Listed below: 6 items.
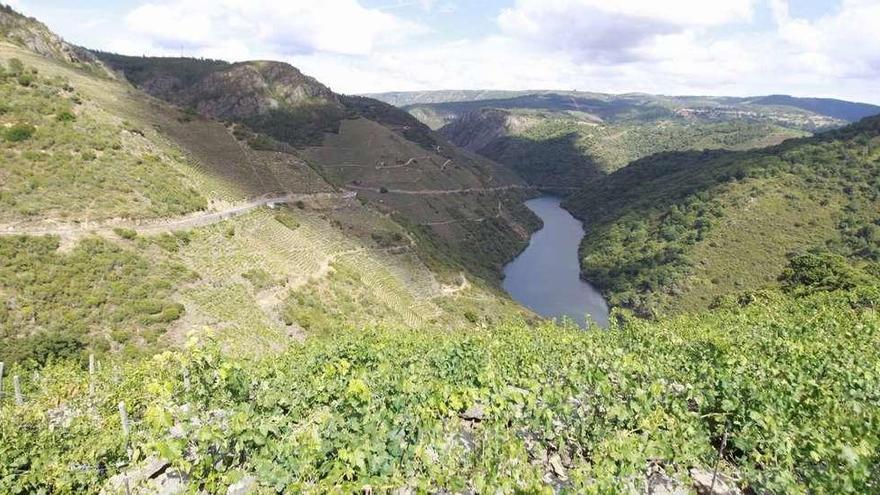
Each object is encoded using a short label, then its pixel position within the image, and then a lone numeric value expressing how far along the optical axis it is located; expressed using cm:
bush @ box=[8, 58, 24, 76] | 4598
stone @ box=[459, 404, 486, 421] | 1195
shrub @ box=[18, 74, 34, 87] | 4498
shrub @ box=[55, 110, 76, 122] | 4263
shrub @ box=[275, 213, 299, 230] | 5334
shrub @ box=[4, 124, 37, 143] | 3762
